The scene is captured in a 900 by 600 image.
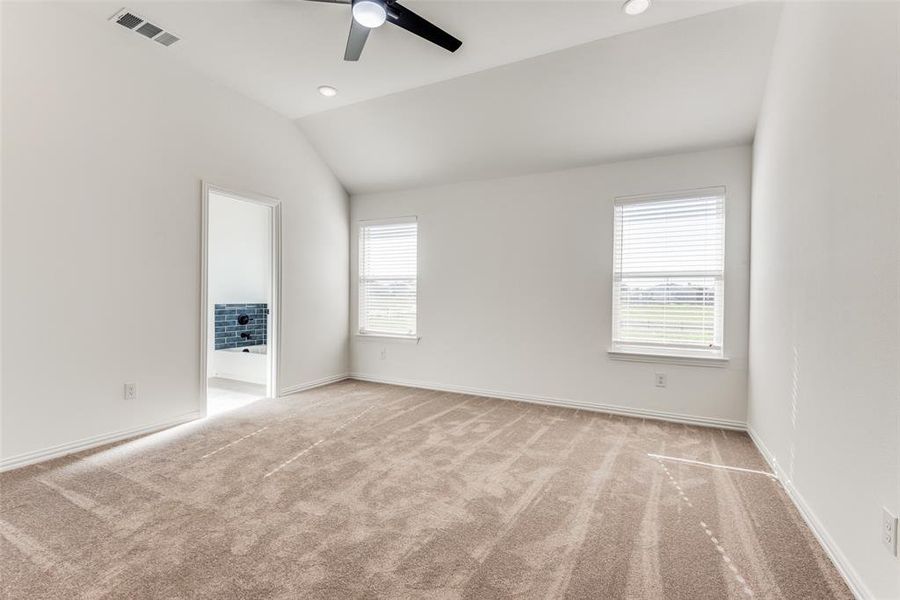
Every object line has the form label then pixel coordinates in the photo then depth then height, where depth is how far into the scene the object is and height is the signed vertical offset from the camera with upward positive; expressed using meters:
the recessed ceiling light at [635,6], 2.59 +1.82
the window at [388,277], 5.21 +0.20
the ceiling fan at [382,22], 2.28 +1.57
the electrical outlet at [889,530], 1.34 -0.76
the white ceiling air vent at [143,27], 2.91 +1.91
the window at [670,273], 3.69 +0.20
